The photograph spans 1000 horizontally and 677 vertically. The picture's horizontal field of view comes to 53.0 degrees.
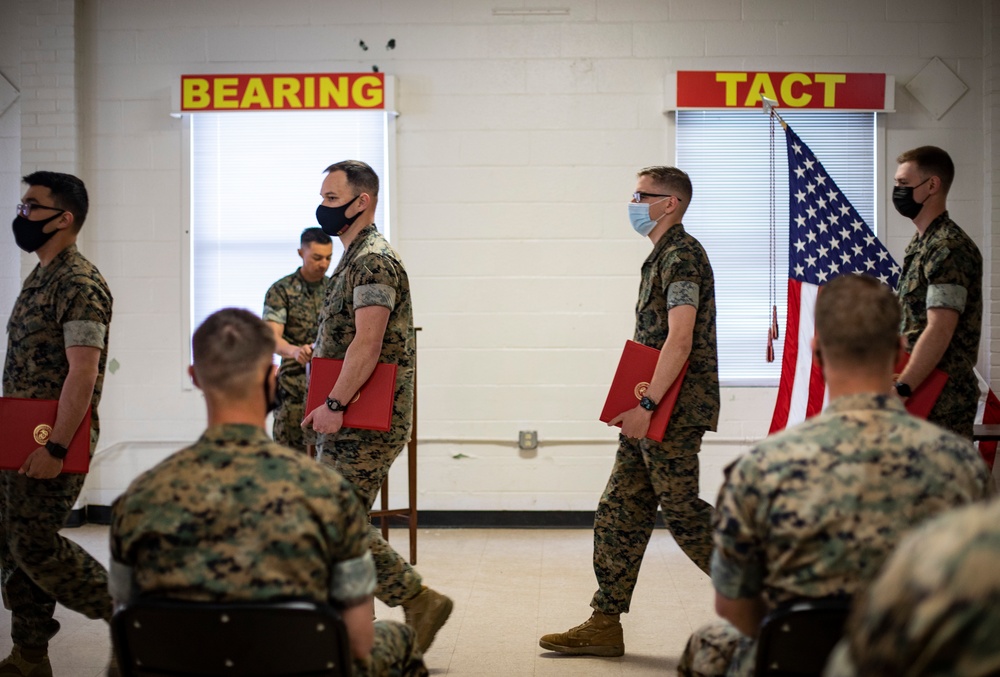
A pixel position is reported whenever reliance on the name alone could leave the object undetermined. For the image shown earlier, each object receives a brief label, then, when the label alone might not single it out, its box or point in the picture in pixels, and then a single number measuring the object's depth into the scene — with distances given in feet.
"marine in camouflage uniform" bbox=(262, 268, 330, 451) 16.75
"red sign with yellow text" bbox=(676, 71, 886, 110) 18.20
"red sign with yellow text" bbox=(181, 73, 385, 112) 18.57
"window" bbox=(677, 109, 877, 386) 18.51
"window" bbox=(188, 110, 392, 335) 18.93
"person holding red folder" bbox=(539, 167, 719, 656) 10.86
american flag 15.92
